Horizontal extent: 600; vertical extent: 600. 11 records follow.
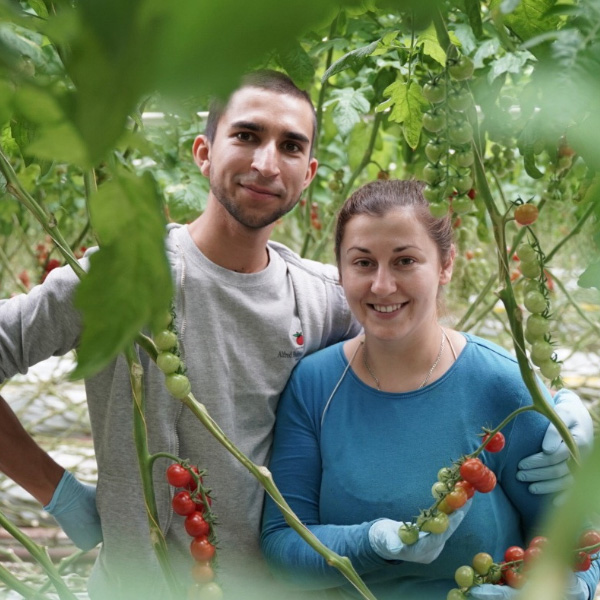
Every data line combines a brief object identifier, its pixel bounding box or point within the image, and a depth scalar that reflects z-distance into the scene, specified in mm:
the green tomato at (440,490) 814
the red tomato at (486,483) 815
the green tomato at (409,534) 916
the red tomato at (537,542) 798
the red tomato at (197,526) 798
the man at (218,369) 1202
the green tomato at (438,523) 852
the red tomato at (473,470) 812
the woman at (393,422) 1153
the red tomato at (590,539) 771
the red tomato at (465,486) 829
